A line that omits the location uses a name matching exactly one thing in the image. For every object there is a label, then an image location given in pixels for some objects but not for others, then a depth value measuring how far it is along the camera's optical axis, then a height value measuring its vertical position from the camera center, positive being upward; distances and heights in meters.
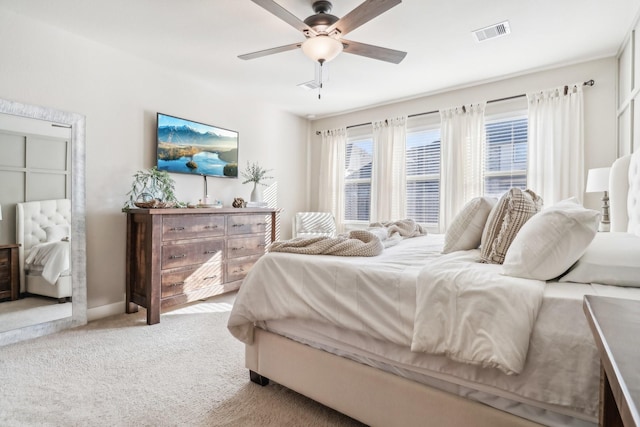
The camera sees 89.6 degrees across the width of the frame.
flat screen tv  3.51 +0.70
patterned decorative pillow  1.52 -0.05
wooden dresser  2.93 -0.48
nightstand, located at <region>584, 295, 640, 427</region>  0.39 -0.21
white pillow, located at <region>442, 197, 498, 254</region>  1.88 -0.09
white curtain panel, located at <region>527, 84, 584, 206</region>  3.38 +0.74
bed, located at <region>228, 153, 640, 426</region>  1.03 -0.48
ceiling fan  2.09 +1.24
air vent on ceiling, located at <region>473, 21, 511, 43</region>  2.70 +1.55
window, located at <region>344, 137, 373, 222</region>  5.06 +0.49
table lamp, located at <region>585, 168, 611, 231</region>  2.76 +0.24
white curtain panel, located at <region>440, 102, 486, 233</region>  3.96 +0.68
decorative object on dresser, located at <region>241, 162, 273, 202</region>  4.20 +0.45
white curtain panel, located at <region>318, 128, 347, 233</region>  5.22 +0.61
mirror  2.79 -0.10
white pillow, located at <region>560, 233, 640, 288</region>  1.16 -0.20
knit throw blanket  1.79 -0.21
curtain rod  3.31 +1.33
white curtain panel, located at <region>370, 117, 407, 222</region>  4.60 +0.57
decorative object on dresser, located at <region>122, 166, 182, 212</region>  3.26 +0.20
